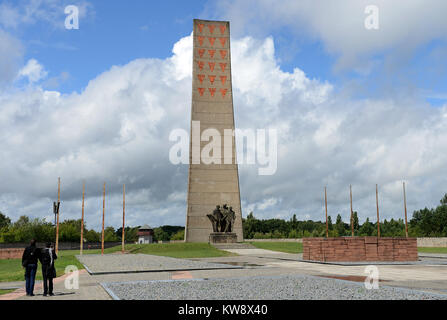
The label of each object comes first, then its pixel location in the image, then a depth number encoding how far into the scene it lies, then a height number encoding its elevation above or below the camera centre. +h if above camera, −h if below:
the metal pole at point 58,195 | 34.82 +1.77
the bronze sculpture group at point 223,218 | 49.75 -0.34
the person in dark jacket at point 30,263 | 12.25 -1.35
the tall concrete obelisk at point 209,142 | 64.44 +11.15
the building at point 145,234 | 103.91 -4.51
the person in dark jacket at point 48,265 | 11.86 -1.37
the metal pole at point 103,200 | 42.97 +1.64
